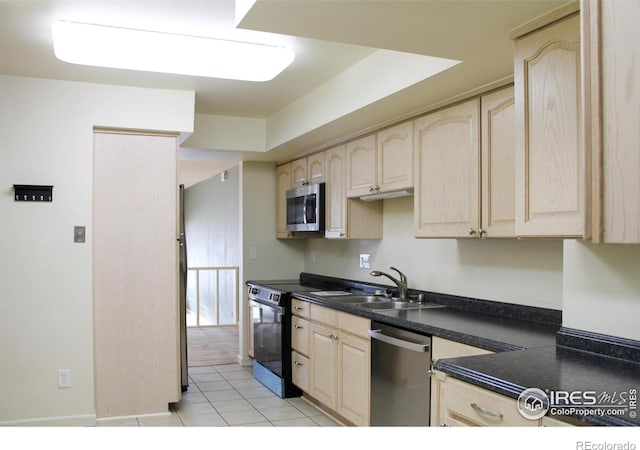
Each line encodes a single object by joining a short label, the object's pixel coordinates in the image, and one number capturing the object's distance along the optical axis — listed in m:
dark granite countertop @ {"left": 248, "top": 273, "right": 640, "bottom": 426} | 1.60
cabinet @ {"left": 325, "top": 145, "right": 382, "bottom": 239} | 4.27
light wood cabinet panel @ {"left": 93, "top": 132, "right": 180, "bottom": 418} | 3.88
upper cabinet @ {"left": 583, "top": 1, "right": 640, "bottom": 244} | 1.59
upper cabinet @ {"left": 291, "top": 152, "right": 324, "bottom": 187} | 4.76
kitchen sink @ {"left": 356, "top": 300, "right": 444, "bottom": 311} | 3.54
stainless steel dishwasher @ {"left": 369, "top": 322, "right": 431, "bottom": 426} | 2.73
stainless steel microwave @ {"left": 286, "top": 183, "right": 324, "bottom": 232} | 4.63
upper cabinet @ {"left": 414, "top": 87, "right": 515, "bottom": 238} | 2.73
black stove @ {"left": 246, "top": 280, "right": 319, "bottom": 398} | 4.46
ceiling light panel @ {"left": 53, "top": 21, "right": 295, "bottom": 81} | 2.93
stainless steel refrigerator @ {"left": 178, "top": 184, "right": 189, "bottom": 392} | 4.50
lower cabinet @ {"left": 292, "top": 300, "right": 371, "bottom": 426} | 3.38
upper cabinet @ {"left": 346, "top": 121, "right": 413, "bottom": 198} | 3.49
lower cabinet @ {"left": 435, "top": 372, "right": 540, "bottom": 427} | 1.63
